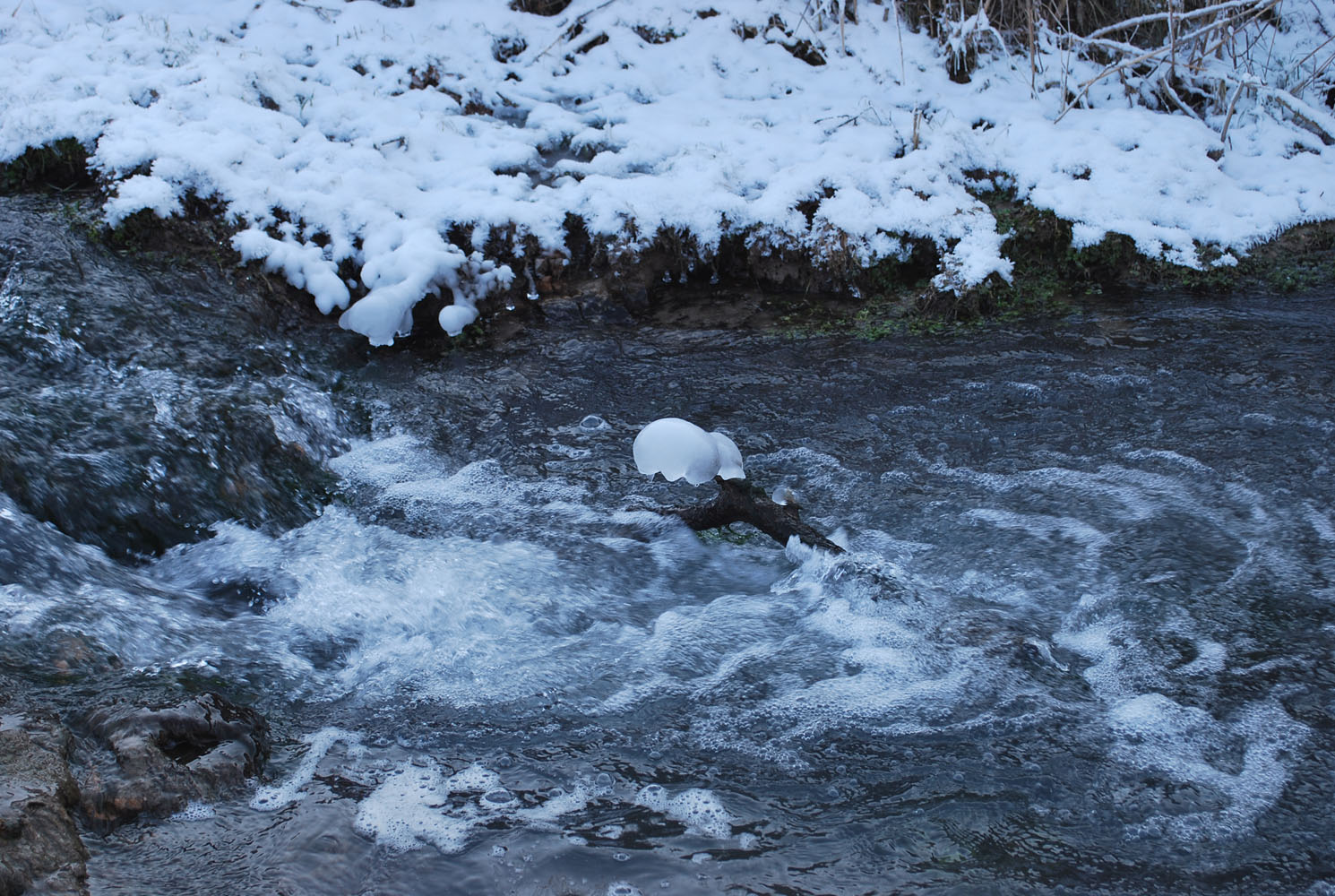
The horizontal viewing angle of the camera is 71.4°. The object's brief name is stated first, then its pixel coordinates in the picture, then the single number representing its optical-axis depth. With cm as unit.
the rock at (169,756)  226
